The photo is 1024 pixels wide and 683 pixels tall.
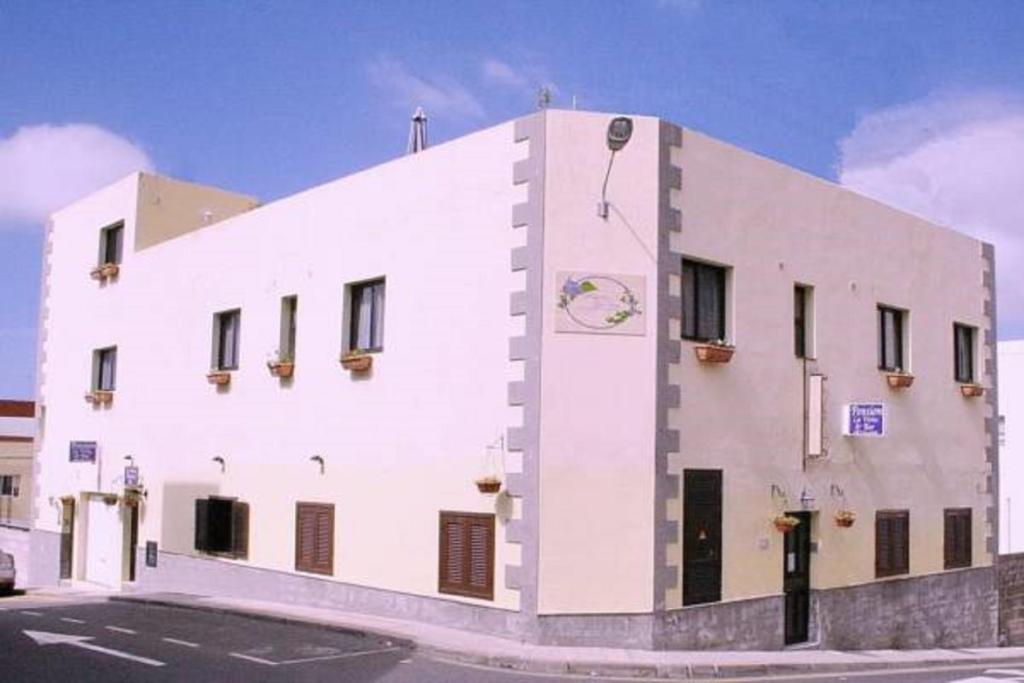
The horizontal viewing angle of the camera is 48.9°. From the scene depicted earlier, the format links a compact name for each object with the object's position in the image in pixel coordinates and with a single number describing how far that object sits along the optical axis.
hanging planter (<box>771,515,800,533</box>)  16.09
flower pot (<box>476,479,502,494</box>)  14.41
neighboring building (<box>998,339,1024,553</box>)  33.81
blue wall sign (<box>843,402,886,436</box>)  17.36
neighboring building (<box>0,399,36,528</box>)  47.16
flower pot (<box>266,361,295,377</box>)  18.47
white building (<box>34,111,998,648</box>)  14.27
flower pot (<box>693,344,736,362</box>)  15.02
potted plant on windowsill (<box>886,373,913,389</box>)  18.78
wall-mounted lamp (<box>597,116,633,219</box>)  14.30
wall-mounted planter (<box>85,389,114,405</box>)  24.59
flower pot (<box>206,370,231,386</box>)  20.22
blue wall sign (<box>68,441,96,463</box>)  24.91
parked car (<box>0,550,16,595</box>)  22.89
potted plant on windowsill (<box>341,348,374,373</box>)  16.80
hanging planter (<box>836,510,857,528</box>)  17.33
